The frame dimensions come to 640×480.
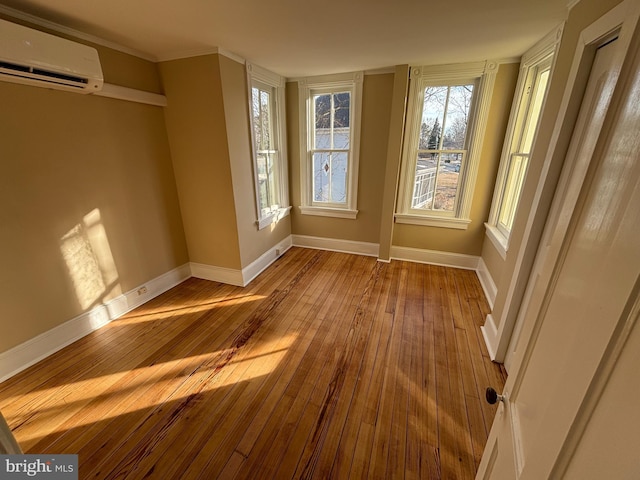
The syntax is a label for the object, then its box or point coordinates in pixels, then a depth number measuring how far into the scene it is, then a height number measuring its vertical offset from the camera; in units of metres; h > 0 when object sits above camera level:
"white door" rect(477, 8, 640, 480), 0.41 -0.28
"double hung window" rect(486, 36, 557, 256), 2.25 +0.09
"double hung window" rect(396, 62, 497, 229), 2.84 +0.07
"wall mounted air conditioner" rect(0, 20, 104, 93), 1.43 +0.47
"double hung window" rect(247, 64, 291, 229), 2.87 +0.03
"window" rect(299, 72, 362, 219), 3.26 +0.04
